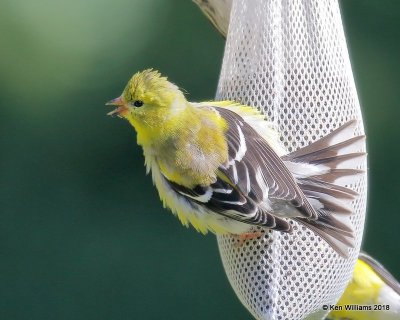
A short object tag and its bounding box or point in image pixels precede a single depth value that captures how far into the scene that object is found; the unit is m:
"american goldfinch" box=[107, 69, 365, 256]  7.07
